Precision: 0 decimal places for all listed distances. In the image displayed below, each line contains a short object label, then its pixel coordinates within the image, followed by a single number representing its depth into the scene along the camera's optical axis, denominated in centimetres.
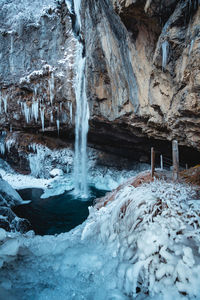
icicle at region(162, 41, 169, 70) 549
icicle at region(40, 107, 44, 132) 1367
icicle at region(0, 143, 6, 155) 1631
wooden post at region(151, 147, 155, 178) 516
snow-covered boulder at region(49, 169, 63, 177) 1430
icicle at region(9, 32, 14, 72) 1412
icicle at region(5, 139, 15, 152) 1585
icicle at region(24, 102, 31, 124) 1412
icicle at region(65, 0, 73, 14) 1218
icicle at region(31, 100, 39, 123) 1374
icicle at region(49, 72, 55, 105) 1269
